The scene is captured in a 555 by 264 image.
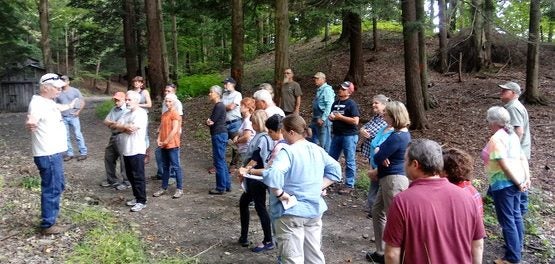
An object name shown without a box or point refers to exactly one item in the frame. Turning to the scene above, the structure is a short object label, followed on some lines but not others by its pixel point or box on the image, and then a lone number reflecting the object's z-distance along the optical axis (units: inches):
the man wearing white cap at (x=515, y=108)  221.0
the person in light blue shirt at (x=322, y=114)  308.7
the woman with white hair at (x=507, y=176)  180.4
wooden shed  1123.9
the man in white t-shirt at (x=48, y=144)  200.7
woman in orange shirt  273.7
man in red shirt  99.2
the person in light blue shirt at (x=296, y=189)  145.5
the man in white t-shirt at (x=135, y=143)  249.0
